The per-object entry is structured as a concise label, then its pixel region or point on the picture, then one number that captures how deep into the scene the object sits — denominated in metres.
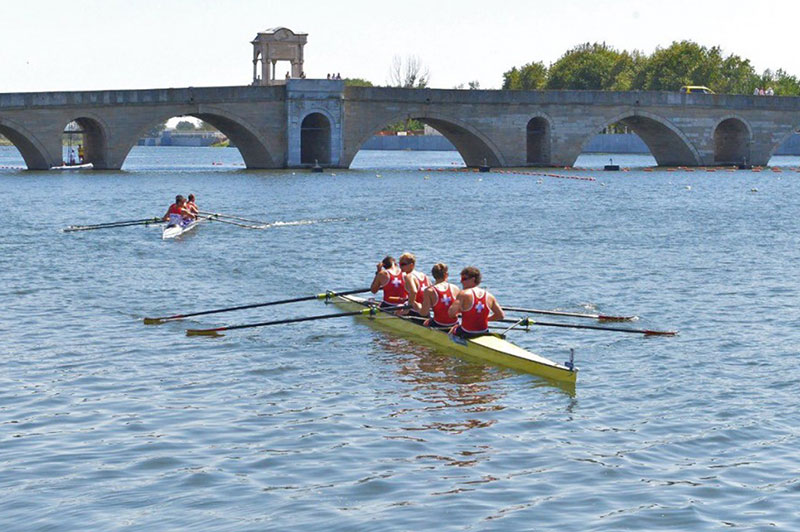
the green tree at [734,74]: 120.64
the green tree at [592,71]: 126.94
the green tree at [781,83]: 134.38
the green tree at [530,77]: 136.50
